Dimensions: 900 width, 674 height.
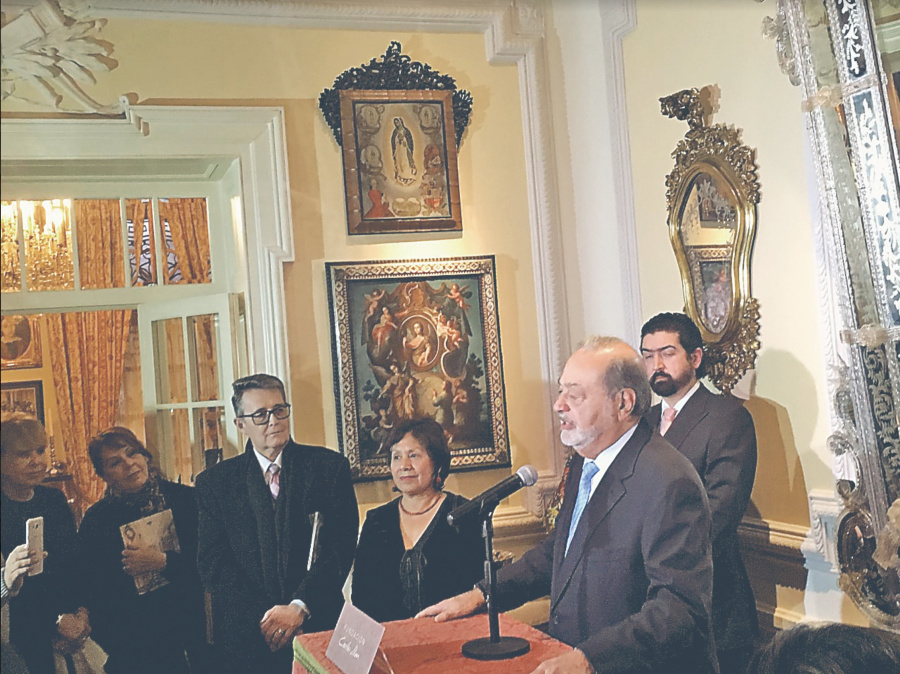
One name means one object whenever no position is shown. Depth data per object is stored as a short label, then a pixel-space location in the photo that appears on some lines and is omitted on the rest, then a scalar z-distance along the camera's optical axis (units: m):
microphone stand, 2.32
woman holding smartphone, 2.75
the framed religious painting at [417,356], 4.73
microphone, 2.49
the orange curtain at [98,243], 4.86
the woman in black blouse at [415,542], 3.51
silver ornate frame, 3.07
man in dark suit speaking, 2.31
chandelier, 4.59
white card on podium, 2.25
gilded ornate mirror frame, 3.92
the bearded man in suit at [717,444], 3.38
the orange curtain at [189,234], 5.06
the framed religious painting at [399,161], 4.79
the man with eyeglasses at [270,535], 3.78
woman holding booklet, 3.91
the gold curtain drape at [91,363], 7.33
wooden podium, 2.28
